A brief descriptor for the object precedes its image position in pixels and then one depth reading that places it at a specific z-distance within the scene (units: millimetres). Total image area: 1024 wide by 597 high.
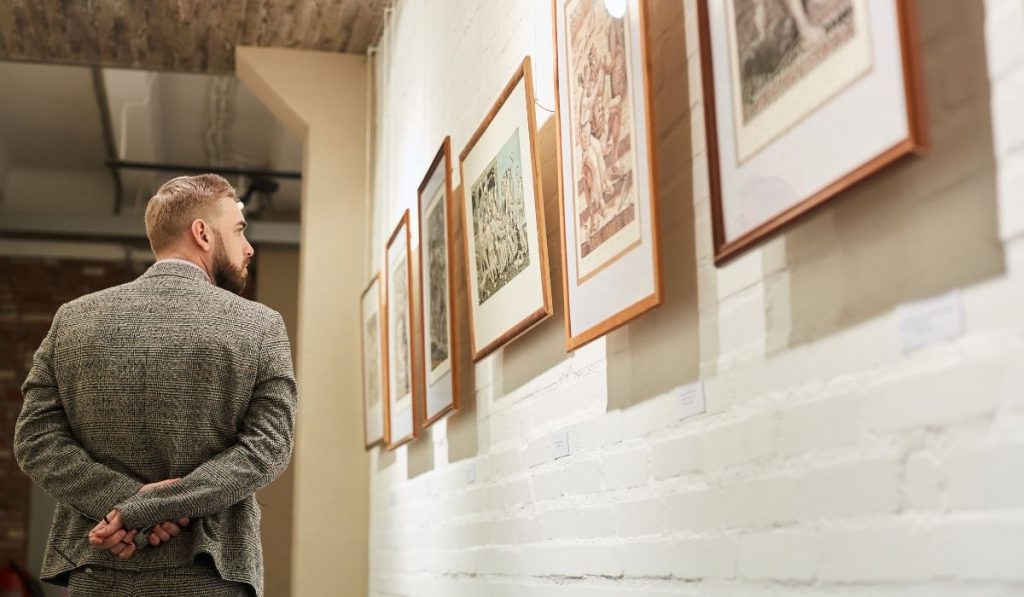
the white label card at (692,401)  1905
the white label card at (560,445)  2580
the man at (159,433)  2129
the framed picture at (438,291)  3543
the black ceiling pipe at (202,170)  8133
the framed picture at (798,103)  1349
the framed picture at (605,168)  2049
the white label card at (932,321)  1287
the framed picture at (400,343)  4195
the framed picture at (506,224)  2730
